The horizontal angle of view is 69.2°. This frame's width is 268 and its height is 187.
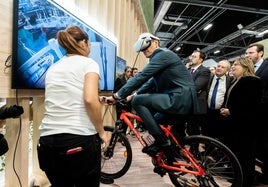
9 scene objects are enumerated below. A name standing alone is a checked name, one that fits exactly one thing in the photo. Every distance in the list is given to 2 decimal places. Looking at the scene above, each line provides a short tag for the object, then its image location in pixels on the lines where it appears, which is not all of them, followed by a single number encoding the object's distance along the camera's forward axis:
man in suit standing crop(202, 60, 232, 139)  2.65
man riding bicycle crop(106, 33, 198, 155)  1.77
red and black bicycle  1.78
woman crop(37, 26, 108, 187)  1.06
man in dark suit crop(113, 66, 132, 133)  3.79
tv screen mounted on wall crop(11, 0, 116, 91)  1.38
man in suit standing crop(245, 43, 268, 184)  2.09
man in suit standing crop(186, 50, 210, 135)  2.71
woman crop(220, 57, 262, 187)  1.96
